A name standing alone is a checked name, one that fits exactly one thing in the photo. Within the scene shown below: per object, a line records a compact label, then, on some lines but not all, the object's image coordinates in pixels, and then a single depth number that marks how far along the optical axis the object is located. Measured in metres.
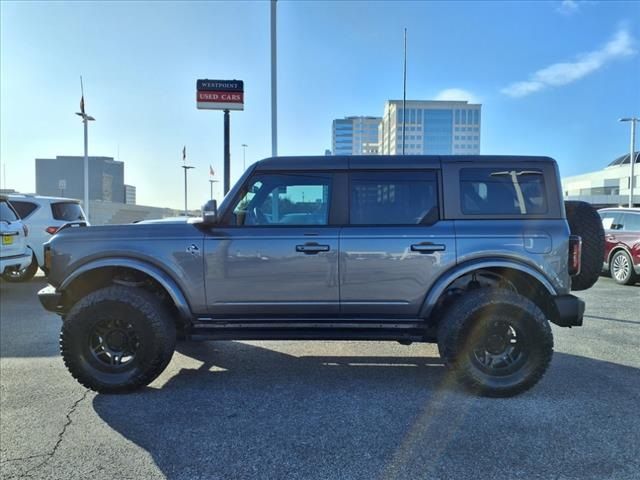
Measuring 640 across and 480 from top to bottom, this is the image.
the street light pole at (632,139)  29.21
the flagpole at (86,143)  23.00
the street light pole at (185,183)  36.71
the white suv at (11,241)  7.50
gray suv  3.59
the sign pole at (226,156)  11.31
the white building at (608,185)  47.81
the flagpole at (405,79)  13.85
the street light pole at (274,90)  11.12
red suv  8.82
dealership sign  11.66
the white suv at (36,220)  9.08
